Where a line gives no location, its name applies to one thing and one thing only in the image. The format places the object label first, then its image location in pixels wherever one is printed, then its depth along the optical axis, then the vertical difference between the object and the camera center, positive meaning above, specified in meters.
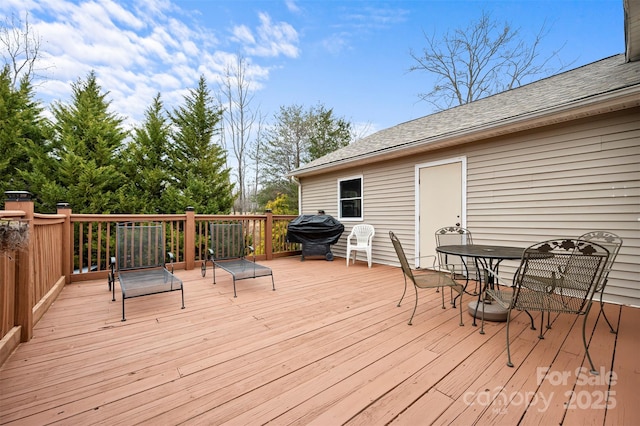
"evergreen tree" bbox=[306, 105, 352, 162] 14.97 +4.59
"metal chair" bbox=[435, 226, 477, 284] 3.89 -0.38
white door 4.75 +0.25
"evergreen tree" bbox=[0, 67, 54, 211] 6.52 +1.81
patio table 2.58 -0.43
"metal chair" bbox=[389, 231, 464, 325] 2.68 -0.74
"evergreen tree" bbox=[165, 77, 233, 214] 8.41 +1.87
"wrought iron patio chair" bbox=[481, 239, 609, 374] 1.91 -0.49
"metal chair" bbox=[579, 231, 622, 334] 2.57 -0.33
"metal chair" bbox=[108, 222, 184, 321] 3.09 -0.68
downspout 8.36 +0.68
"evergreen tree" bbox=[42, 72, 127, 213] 6.73 +1.67
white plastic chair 5.88 -0.53
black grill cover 6.25 -0.41
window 6.65 +0.38
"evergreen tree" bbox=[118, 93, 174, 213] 7.61 +1.43
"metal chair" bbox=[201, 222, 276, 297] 4.26 -0.59
